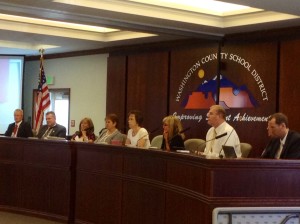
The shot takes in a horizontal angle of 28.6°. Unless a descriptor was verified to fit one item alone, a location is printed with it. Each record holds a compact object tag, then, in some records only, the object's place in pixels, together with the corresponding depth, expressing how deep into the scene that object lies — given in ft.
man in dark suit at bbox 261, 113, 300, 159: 18.12
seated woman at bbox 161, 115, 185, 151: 23.71
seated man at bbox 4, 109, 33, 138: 31.44
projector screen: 42.11
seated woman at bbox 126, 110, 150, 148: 24.34
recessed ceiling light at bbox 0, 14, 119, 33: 31.01
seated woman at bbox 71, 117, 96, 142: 27.14
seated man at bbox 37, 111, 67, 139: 28.91
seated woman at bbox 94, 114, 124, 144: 24.81
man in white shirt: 20.57
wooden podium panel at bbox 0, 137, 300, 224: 15.08
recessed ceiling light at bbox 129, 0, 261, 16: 26.53
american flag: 38.02
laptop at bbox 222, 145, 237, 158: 16.34
